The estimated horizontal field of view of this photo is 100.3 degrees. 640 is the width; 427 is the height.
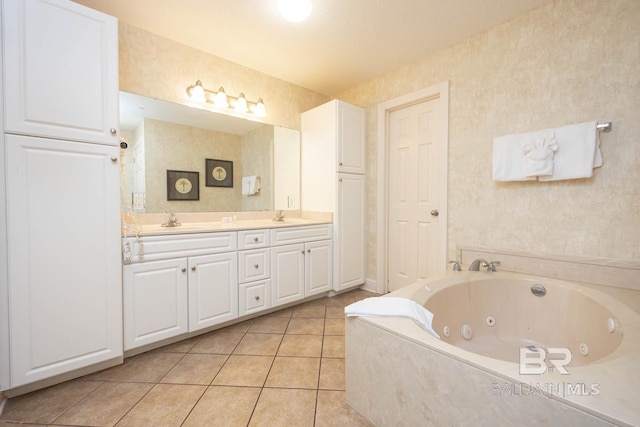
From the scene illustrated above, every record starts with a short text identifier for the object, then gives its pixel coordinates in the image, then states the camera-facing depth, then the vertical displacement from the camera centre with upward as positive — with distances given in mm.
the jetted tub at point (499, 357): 756 -581
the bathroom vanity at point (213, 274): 1684 -503
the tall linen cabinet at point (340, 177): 2773 +332
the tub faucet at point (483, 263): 1960 -414
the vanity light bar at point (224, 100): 2331 +1011
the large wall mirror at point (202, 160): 2086 +439
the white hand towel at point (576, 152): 1601 +351
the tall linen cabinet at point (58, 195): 1282 +66
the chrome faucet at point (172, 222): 2134 -116
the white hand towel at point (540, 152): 1723 +372
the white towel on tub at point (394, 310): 1217 -477
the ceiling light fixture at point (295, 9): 1693 +1289
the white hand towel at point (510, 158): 1850 +361
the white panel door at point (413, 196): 2537 +130
